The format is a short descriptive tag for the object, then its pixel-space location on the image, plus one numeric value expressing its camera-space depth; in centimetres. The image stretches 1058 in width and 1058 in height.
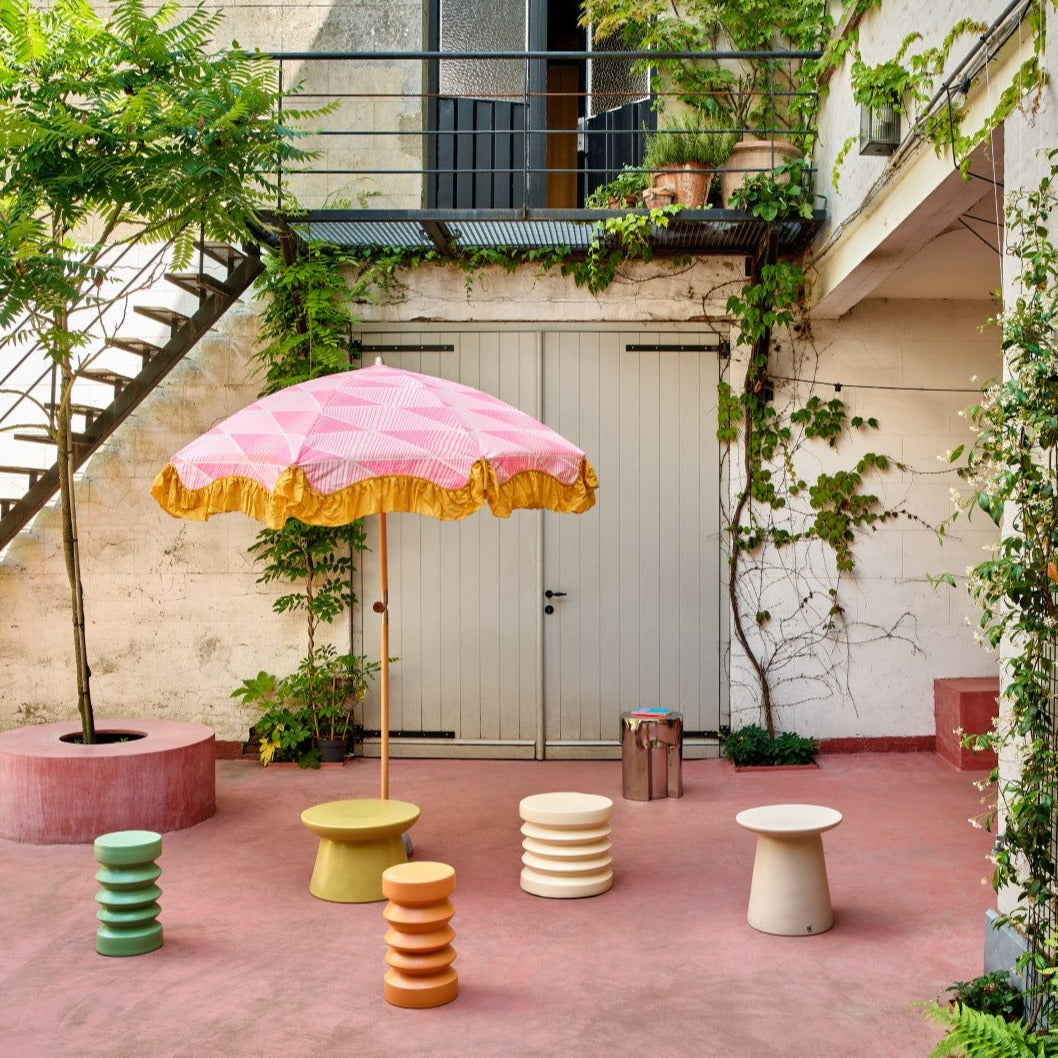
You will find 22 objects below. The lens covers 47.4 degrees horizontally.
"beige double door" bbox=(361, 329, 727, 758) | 839
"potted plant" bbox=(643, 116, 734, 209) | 795
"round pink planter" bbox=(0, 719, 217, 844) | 627
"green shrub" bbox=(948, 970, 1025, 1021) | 393
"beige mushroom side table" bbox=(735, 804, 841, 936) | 490
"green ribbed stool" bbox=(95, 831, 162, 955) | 471
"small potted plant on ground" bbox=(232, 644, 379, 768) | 810
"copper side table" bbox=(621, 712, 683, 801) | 717
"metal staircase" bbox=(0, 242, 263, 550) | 789
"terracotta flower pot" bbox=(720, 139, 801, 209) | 785
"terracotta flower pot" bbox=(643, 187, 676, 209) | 797
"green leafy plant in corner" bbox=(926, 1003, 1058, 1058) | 320
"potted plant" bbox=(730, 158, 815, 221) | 748
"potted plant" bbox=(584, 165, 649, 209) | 818
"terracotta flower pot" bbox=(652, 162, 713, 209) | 795
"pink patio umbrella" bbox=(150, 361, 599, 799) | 501
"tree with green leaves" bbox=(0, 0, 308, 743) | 611
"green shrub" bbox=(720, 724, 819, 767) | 805
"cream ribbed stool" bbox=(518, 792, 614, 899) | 541
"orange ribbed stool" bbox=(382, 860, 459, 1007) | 421
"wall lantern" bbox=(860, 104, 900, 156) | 555
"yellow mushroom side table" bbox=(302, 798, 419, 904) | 530
